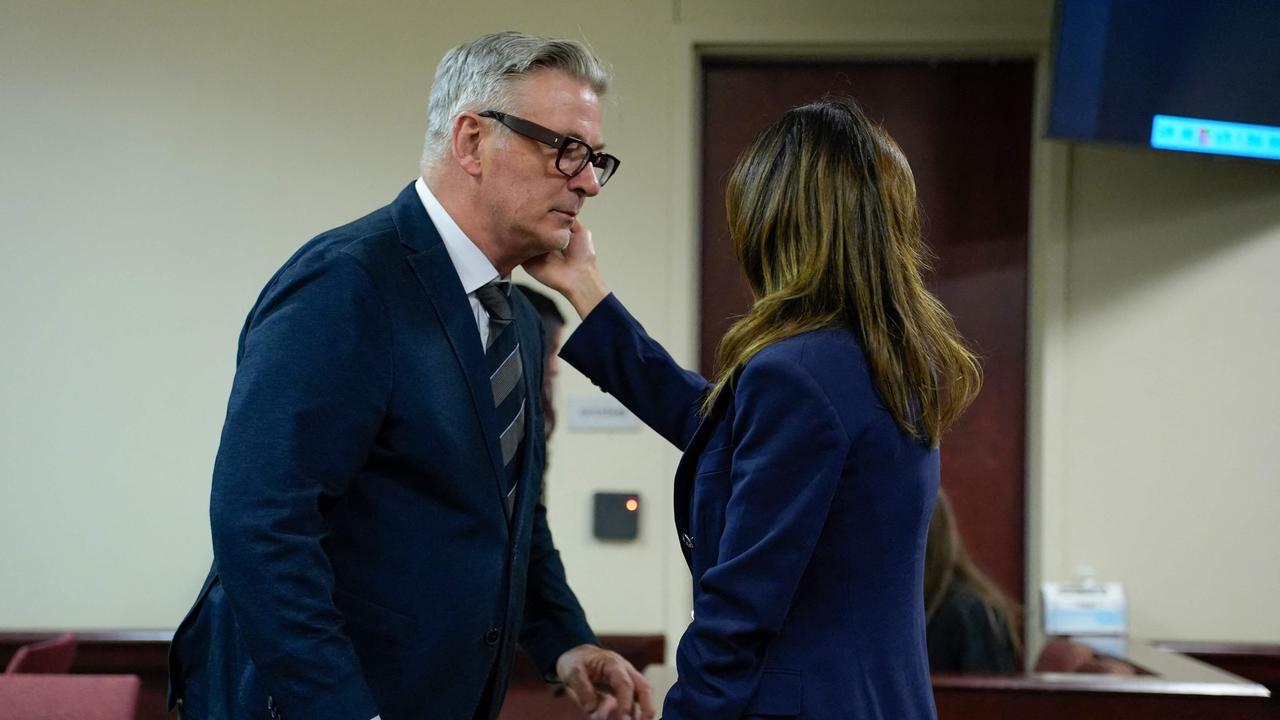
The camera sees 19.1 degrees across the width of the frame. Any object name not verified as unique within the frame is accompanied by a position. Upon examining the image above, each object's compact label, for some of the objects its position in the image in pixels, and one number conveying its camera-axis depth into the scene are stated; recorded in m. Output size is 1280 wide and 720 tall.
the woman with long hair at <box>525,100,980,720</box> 4.37
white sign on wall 6.56
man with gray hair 4.36
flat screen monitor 5.86
